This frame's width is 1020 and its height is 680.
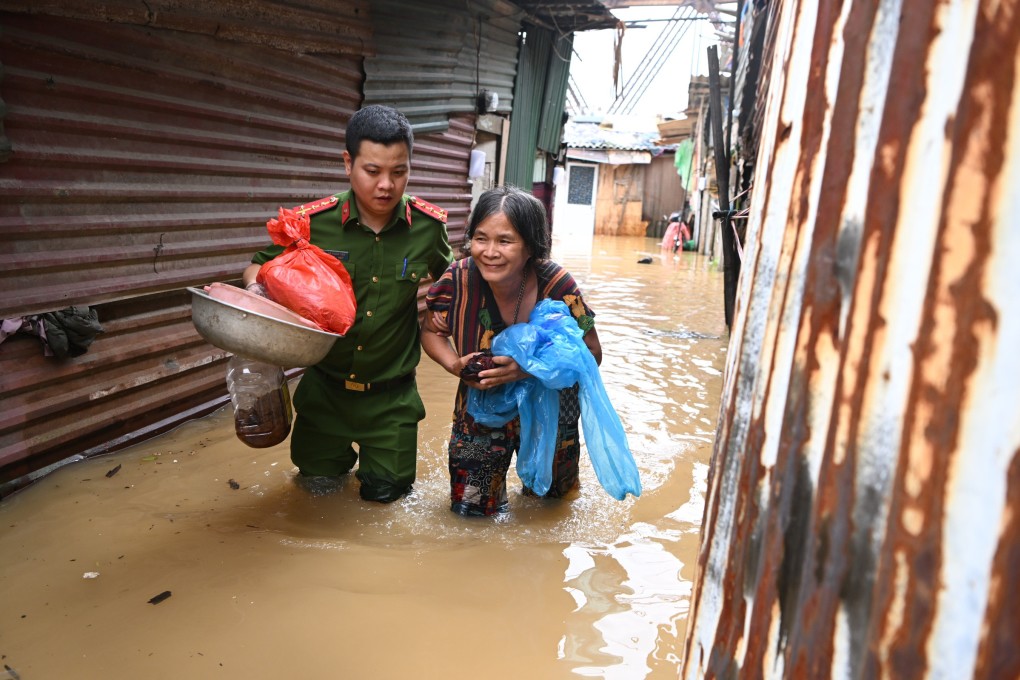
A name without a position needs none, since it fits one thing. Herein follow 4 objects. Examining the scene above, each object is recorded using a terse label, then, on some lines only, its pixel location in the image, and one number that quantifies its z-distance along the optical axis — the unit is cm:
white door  2862
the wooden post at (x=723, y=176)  689
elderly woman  312
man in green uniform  321
